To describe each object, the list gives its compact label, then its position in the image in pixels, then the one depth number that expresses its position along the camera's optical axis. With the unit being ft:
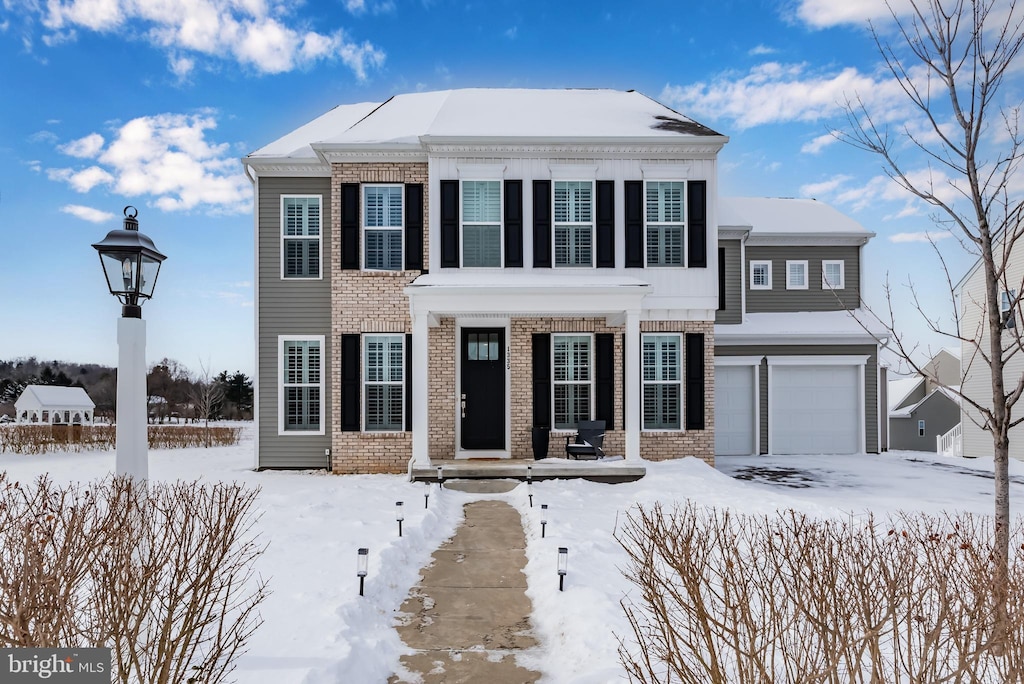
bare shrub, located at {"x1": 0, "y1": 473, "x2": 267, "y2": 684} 8.50
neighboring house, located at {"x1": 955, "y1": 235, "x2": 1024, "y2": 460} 50.70
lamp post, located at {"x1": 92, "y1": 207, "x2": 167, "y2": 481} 13.58
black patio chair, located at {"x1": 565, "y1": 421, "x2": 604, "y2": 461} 36.29
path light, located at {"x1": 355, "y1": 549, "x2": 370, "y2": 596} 15.65
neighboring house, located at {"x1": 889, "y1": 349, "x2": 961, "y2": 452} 82.79
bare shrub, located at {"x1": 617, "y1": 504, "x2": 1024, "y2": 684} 7.74
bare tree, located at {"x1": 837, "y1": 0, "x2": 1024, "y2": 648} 14.57
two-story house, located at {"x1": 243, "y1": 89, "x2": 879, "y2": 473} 37.65
